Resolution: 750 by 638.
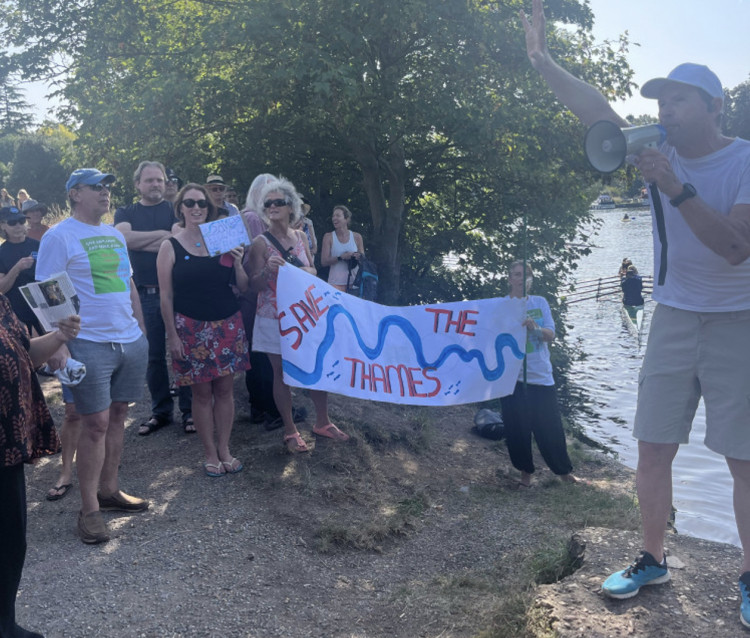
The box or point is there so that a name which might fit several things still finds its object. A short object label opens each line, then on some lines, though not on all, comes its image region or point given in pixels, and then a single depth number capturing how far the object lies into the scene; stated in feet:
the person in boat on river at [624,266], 87.68
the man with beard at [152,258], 20.44
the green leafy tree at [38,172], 114.73
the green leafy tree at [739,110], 233.96
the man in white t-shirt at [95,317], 14.52
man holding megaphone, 9.66
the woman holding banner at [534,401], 21.27
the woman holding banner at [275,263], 19.25
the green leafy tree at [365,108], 34.12
